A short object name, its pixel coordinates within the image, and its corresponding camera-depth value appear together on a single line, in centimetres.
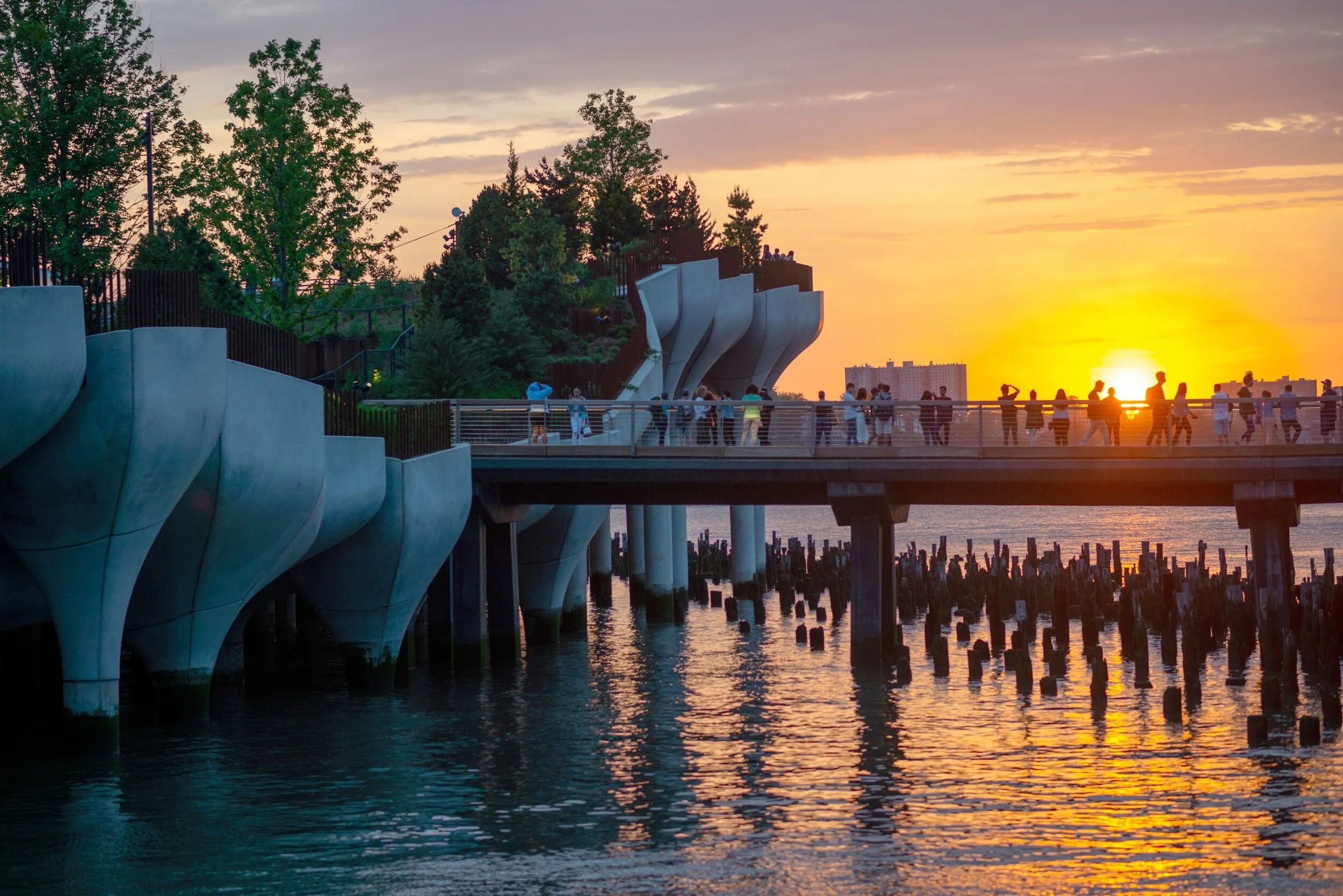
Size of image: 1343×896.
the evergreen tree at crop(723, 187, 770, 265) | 11056
